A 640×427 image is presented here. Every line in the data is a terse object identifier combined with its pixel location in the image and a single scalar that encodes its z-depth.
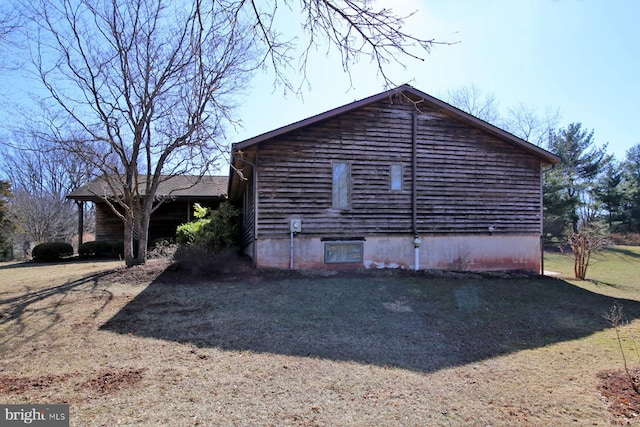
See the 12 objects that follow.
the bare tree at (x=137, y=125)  10.32
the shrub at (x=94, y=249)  16.78
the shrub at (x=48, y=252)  15.98
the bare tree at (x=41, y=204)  27.00
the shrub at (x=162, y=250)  13.25
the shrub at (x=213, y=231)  12.04
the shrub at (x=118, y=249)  17.06
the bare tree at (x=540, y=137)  32.47
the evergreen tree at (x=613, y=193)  33.72
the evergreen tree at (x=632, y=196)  33.94
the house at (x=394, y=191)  10.47
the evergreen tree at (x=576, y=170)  28.58
